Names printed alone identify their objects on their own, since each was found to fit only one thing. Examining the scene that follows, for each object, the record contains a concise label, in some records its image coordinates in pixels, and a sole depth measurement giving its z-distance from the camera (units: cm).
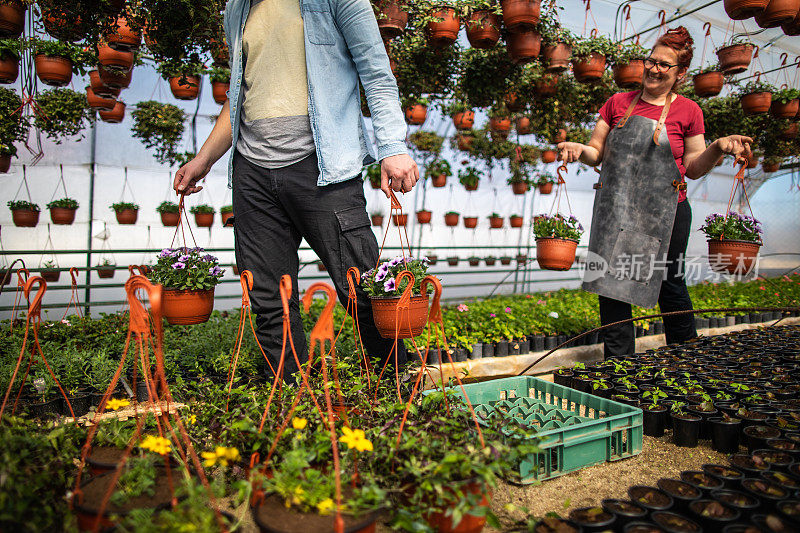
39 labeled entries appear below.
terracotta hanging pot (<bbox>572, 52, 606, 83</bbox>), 468
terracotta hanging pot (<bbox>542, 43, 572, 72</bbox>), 432
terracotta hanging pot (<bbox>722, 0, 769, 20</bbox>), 395
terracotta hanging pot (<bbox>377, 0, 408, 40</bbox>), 364
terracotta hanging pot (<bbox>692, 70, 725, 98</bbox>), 542
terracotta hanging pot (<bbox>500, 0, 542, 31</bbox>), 382
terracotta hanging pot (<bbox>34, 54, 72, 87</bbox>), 403
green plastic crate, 151
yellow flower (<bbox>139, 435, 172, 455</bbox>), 112
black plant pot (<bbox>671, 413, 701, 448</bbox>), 185
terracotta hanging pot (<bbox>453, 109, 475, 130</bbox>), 614
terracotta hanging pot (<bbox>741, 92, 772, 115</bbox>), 587
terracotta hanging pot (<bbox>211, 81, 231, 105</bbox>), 493
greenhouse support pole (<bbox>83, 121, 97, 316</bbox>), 641
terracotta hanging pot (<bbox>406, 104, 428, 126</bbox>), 564
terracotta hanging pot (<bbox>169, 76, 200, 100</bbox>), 495
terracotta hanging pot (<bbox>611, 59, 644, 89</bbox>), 489
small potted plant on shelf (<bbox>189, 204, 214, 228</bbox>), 649
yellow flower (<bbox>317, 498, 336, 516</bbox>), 98
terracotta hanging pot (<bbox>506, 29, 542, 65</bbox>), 405
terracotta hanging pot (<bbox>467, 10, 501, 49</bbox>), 394
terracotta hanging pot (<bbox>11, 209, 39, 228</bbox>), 558
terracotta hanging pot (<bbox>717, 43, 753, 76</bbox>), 514
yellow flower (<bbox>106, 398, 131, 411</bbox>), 138
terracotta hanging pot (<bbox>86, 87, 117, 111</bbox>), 493
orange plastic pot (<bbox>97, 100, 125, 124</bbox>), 565
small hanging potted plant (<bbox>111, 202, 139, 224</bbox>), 604
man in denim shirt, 194
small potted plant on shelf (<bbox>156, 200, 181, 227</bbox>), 631
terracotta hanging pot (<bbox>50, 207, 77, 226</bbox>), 585
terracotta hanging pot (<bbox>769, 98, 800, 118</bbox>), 604
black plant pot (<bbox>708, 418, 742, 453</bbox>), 178
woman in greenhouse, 291
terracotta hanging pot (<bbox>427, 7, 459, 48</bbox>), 386
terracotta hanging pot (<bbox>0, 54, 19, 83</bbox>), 391
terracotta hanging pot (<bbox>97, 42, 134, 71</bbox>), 390
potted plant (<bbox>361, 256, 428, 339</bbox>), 189
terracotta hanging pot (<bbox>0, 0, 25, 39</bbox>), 313
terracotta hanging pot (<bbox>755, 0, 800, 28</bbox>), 392
